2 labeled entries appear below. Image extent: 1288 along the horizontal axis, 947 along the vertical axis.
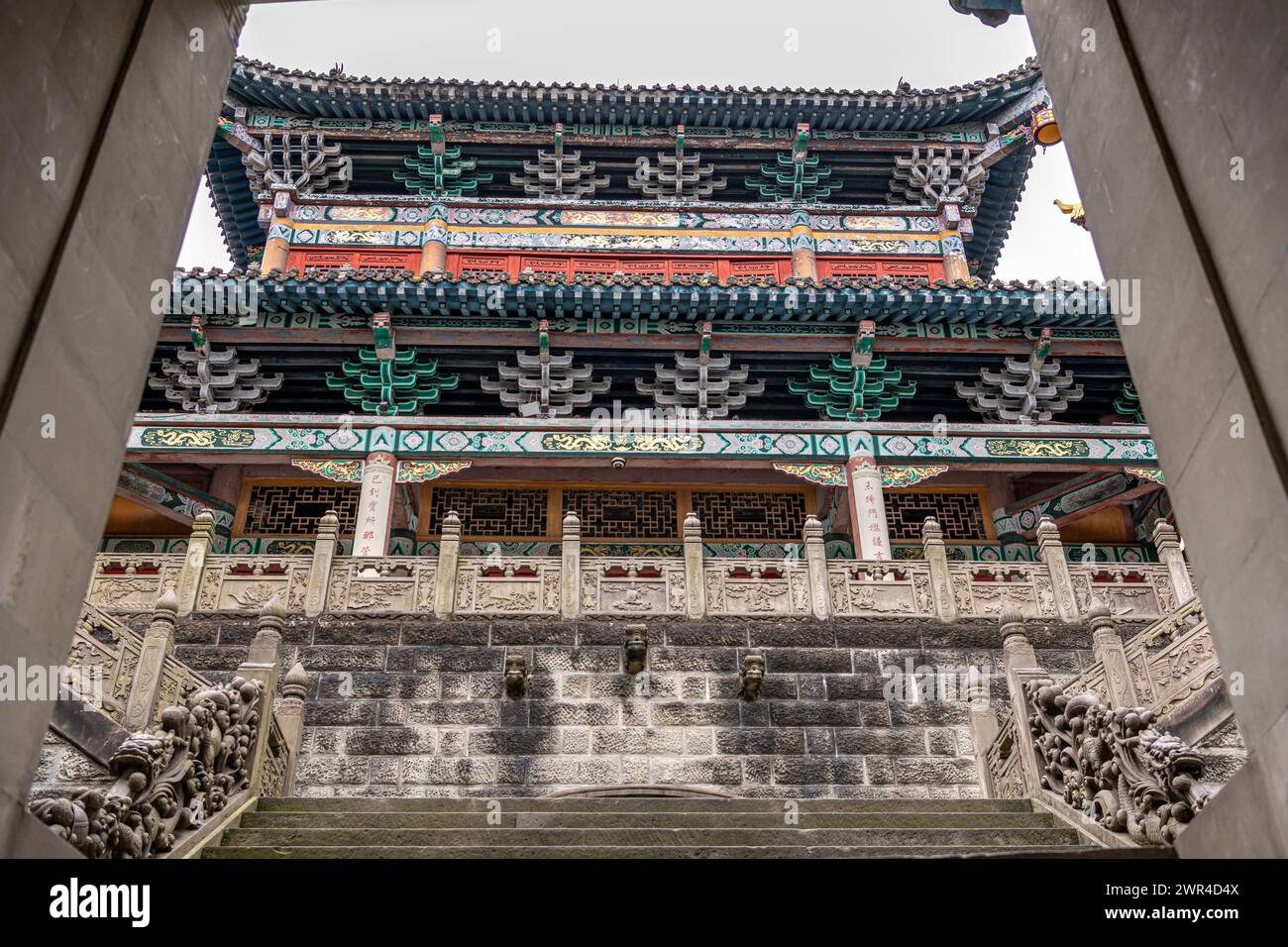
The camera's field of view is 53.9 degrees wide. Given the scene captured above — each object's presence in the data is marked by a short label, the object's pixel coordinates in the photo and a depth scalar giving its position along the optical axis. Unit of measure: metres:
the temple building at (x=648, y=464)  11.02
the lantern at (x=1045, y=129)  19.53
